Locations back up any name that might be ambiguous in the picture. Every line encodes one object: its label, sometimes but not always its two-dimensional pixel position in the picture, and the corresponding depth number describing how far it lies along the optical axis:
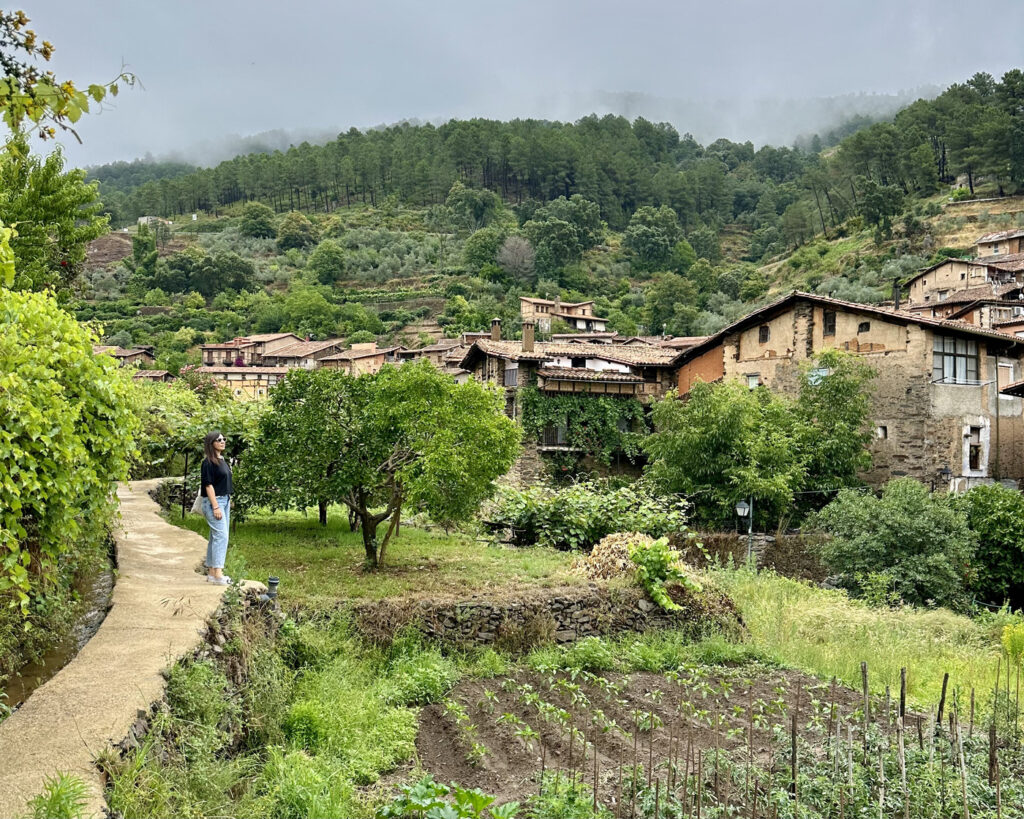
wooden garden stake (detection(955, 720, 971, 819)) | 5.86
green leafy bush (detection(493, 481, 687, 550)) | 17.78
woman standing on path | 9.02
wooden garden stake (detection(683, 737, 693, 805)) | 6.42
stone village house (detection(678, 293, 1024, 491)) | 27.91
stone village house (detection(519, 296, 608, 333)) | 70.88
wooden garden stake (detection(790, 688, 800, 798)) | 6.50
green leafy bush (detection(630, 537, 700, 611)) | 12.80
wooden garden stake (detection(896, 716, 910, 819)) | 6.30
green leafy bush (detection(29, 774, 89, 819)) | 3.89
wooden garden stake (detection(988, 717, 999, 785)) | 6.09
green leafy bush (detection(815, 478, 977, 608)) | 18.39
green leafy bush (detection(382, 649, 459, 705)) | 9.03
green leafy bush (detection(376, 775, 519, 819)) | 5.14
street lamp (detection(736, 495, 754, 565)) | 20.89
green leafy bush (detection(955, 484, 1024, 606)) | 20.28
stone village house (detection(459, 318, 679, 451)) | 36.09
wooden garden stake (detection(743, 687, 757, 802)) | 6.58
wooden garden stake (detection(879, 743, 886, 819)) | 6.16
